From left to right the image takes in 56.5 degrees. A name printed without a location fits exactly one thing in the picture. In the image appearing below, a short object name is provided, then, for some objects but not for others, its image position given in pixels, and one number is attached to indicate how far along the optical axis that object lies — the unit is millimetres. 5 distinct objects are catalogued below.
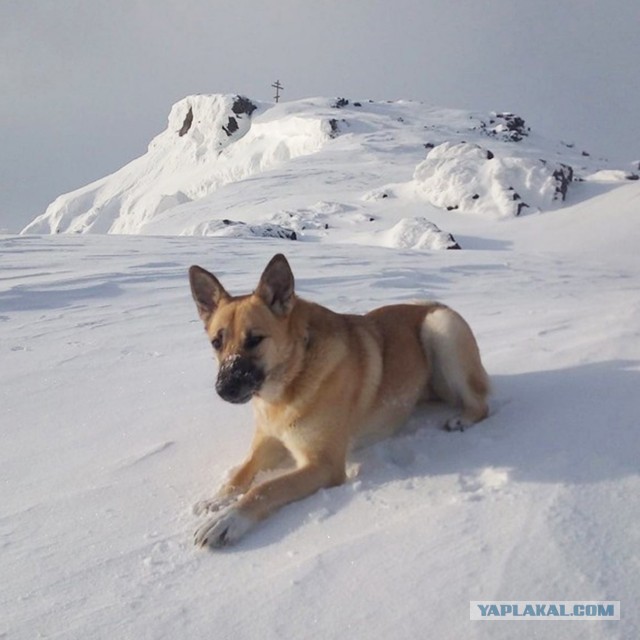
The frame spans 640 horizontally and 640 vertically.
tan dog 2602
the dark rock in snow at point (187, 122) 52688
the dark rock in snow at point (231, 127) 48344
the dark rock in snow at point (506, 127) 35822
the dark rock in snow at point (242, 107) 48531
